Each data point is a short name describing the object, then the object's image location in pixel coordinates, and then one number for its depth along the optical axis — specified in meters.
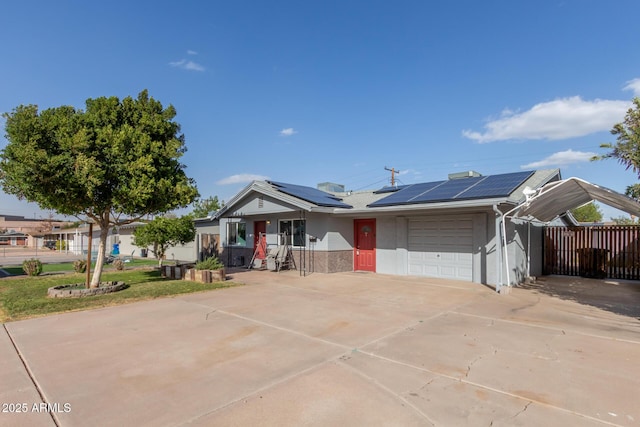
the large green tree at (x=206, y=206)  51.29
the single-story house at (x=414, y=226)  10.84
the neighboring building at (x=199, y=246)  21.30
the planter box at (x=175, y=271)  13.35
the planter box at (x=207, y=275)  12.00
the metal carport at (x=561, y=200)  7.80
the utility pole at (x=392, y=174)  36.12
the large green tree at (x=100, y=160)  8.69
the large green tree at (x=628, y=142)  7.71
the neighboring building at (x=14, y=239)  61.01
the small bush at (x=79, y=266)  15.31
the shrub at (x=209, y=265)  12.53
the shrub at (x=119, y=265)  17.42
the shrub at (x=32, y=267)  14.55
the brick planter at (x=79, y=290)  9.38
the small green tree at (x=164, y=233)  17.11
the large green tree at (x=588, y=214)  41.46
